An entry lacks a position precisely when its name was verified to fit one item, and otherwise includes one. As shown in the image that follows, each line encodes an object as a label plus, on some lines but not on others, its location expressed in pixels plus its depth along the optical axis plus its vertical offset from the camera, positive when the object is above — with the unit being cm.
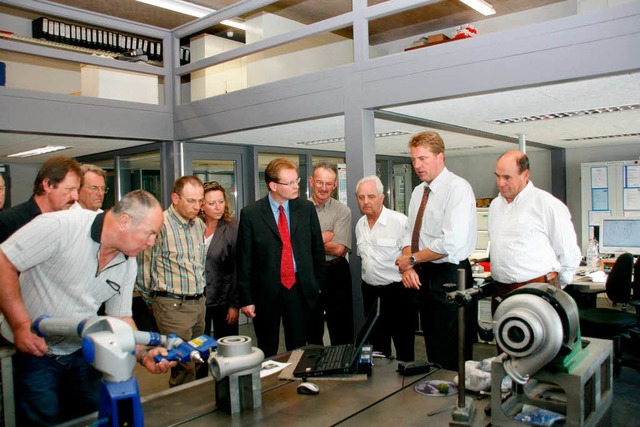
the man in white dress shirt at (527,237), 273 -20
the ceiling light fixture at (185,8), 499 +206
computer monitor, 530 -41
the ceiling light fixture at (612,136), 514 +65
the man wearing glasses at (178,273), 288 -37
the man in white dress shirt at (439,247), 260 -24
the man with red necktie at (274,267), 283 -34
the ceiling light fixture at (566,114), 355 +65
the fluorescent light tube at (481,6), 482 +191
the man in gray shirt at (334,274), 329 -45
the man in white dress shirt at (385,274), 295 -41
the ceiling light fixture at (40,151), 506 +67
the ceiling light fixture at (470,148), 620 +69
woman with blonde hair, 335 -32
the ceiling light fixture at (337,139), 475 +69
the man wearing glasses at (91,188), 344 +16
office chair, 379 -92
